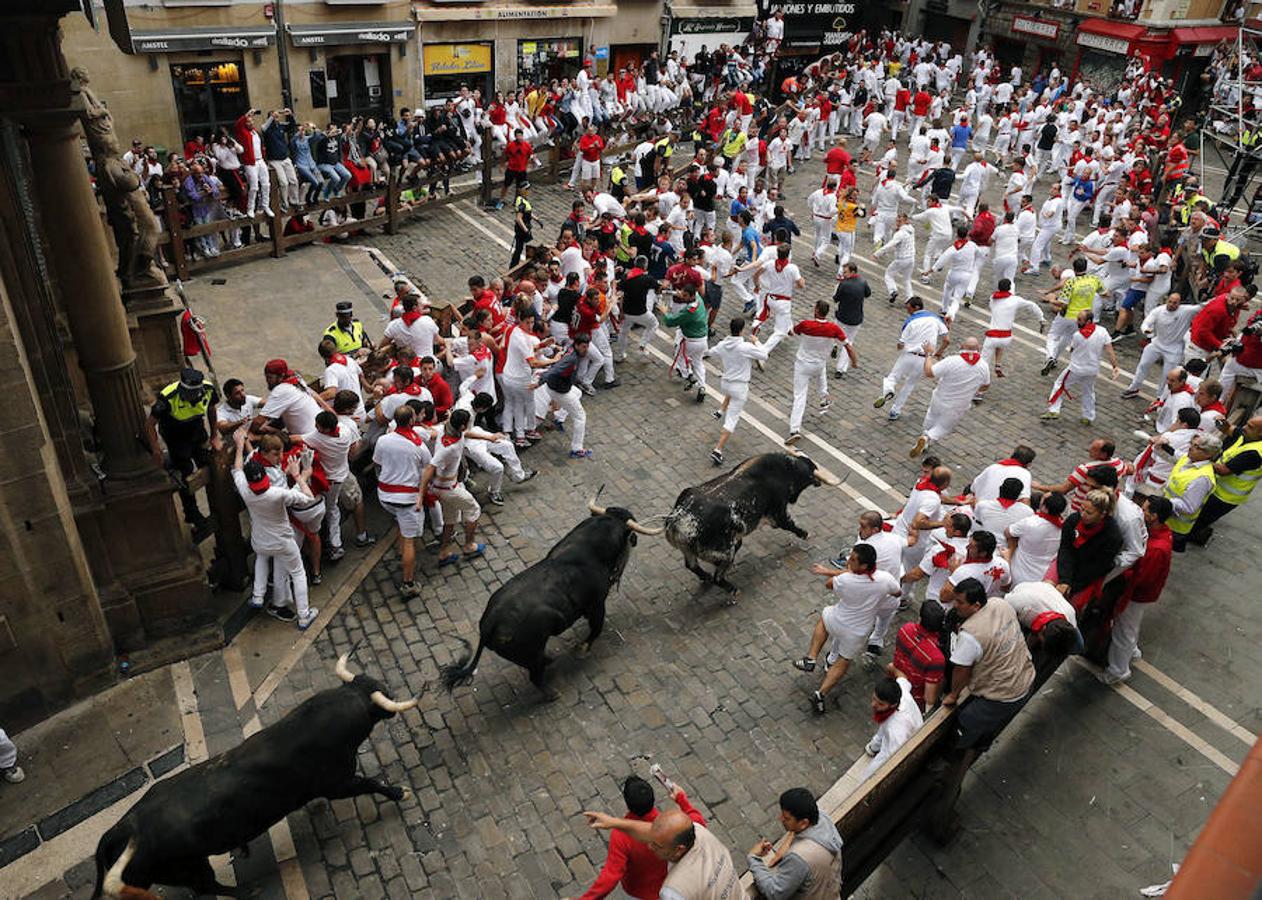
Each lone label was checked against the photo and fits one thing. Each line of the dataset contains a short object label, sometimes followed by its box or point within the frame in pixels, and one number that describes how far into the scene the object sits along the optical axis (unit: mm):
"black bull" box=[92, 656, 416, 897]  5887
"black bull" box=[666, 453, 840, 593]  9398
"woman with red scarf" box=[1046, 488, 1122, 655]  8102
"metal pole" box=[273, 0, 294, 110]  21797
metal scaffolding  20141
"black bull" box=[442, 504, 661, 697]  7875
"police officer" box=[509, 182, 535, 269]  16859
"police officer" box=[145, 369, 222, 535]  9391
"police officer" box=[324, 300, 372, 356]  11375
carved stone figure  10445
